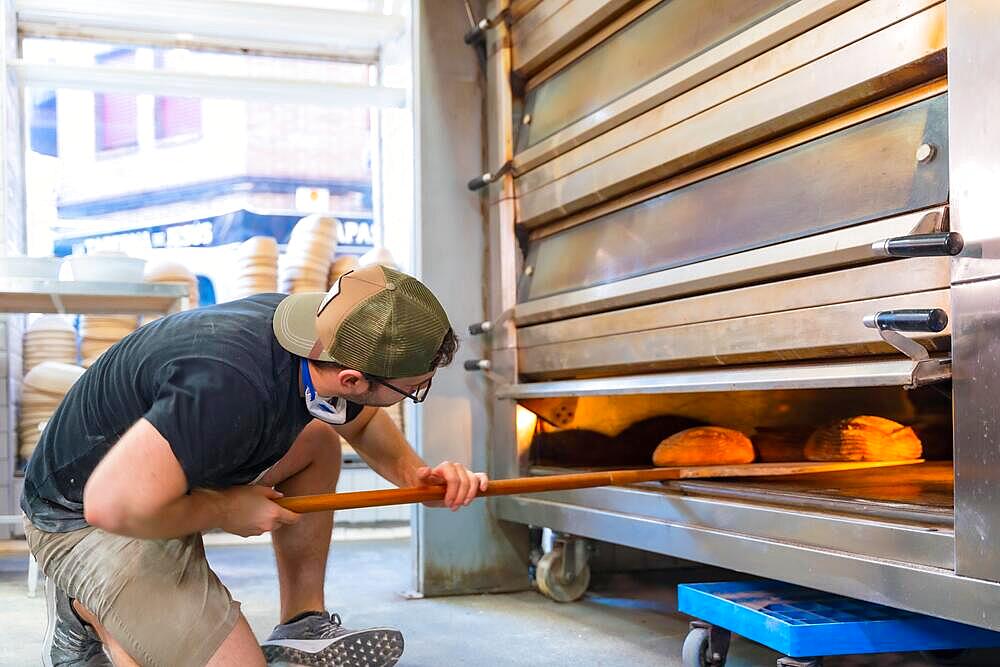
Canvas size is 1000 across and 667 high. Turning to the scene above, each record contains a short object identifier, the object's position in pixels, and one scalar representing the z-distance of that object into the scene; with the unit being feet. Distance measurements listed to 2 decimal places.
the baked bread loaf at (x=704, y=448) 8.14
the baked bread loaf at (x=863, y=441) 8.23
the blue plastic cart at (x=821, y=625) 5.20
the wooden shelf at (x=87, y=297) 10.84
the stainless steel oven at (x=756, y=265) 4.70
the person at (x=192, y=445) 4.77
